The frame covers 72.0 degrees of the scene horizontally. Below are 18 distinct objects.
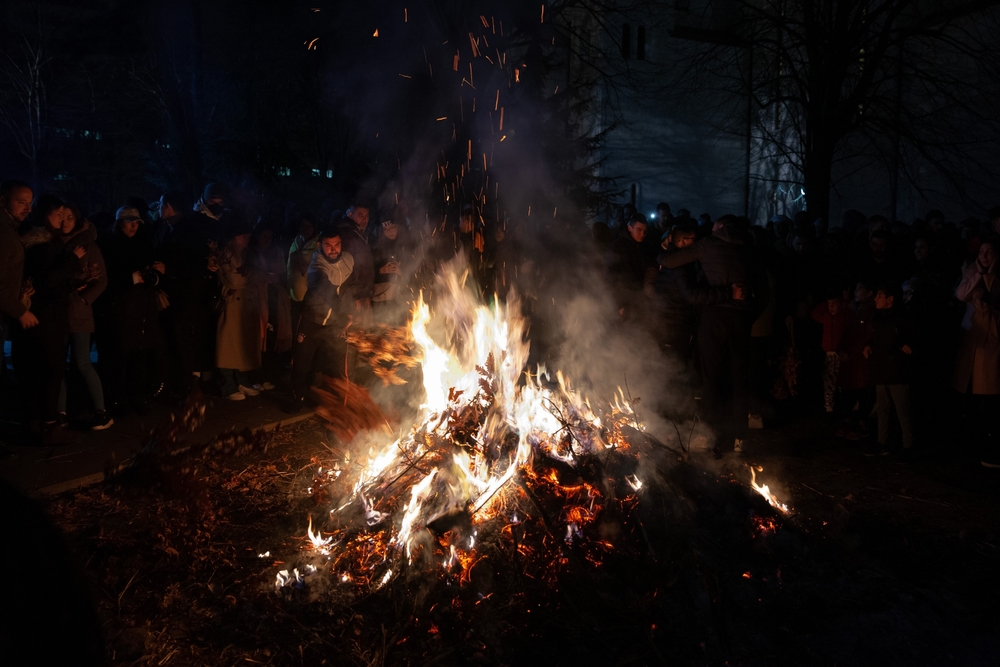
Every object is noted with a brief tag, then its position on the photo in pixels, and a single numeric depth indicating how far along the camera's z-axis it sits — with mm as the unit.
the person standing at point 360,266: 7746
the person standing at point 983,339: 6270
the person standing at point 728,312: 6441
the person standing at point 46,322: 6094
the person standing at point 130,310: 6902
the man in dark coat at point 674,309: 7227
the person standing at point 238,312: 7645
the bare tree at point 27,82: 20297
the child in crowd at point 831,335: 7570
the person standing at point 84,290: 6320
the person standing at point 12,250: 5617
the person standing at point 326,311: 7512
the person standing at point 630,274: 7750
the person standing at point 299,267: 8250
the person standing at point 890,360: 6461
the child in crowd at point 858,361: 7160
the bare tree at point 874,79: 14297
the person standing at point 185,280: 7498
